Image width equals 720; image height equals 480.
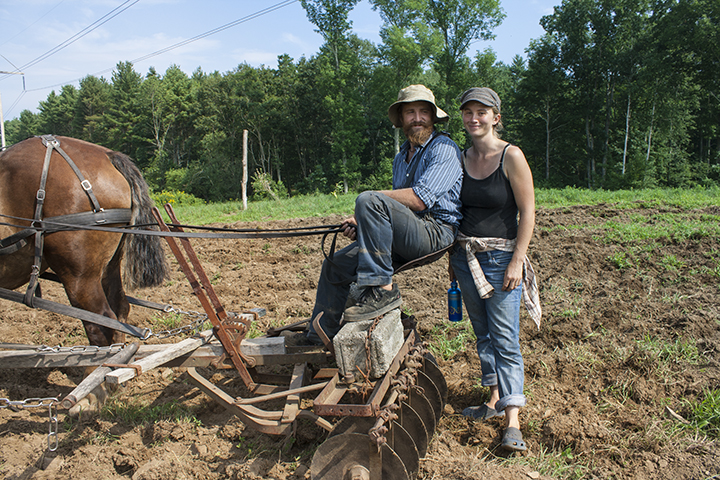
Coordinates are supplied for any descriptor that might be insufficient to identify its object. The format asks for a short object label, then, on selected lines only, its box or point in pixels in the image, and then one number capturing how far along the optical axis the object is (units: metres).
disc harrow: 2.37
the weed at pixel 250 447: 3.05
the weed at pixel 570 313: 4.46
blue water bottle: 3.28
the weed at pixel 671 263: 5.38
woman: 2.79
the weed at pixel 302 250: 8.19
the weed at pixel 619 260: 5.69
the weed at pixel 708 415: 2.83
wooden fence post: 16.04
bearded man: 2.69
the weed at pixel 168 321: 5.18
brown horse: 3.66
